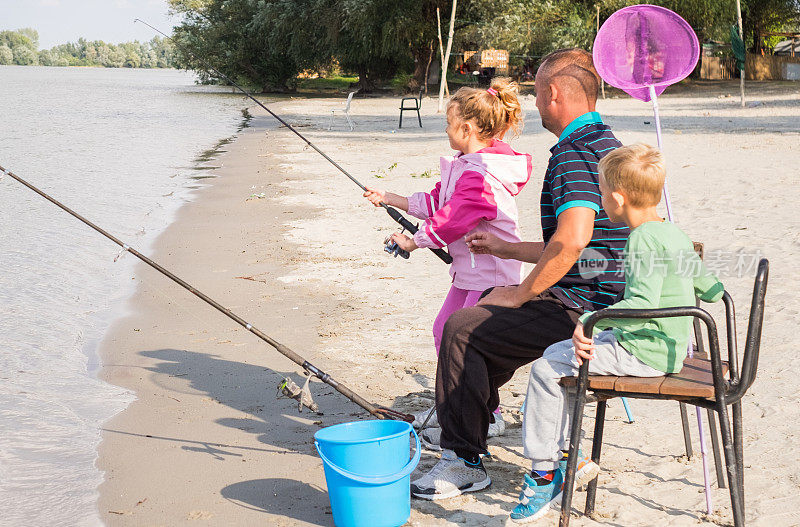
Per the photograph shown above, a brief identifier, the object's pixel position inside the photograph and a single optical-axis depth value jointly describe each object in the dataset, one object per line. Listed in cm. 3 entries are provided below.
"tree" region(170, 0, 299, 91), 4169
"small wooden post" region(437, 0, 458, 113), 2498
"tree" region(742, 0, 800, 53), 3441
